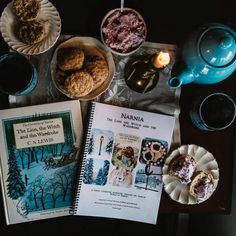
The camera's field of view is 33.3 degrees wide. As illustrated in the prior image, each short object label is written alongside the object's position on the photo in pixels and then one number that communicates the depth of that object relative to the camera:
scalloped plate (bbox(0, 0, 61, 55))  0.82
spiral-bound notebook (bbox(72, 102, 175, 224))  0.86
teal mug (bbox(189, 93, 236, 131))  0.83
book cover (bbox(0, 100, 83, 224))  0.84
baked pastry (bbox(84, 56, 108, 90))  0.82
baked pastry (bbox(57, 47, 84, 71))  0.81
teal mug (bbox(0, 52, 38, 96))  0.81
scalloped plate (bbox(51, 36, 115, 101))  0.84
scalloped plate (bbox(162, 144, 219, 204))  0.85
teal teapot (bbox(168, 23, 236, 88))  0.73
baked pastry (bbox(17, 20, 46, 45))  0.81
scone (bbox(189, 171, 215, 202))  0.84
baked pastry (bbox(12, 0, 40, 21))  0.80
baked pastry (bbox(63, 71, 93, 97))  0.81
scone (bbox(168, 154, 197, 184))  0.84
